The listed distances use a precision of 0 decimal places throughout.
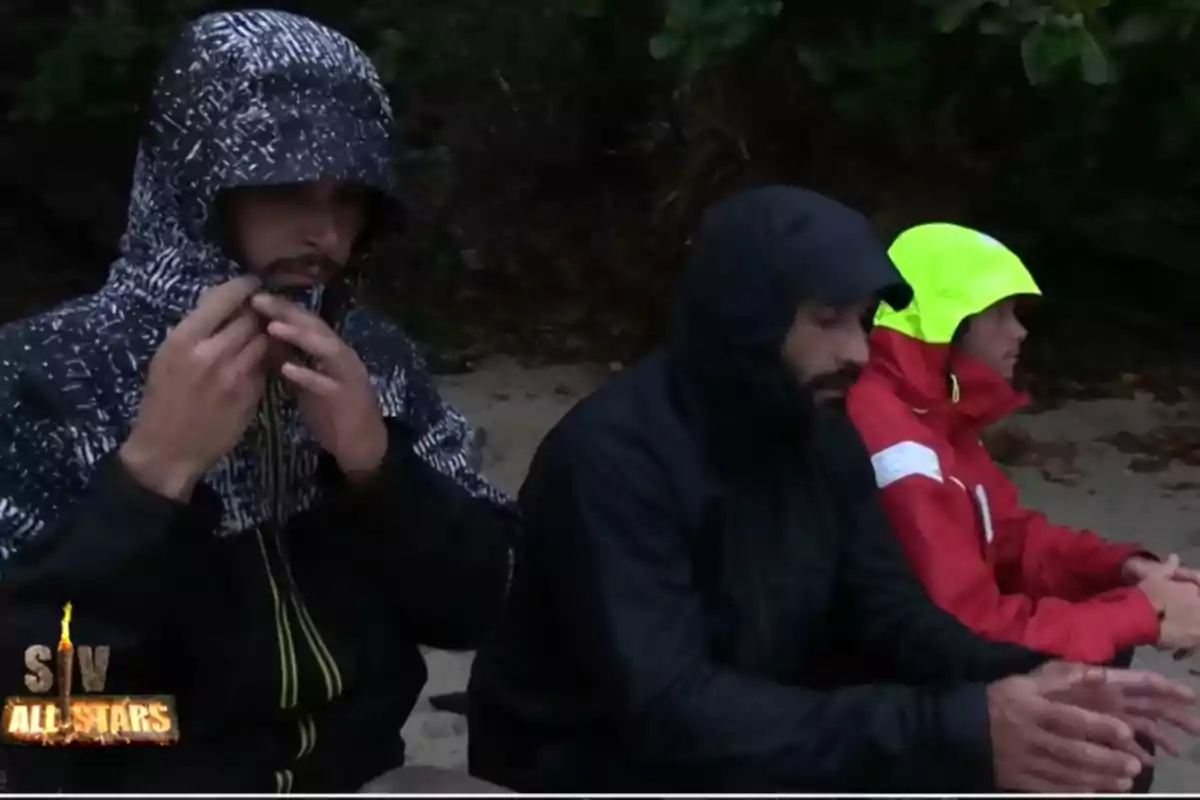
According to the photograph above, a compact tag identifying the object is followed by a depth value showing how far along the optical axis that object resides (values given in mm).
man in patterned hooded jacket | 1938
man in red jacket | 2662
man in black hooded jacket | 2111
